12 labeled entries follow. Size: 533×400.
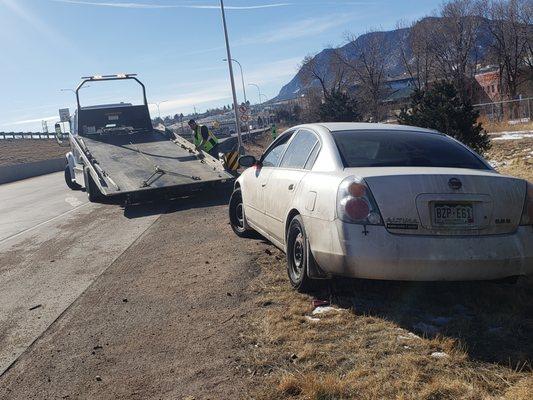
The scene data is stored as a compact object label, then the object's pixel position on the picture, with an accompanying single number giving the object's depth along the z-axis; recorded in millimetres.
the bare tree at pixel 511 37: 58031
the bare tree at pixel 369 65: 62134
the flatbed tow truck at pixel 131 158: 11641
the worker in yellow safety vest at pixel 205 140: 15028
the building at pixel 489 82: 66000
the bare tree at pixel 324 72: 66938
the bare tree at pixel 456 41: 60031
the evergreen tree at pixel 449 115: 13000
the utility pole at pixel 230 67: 29023
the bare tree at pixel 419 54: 64500
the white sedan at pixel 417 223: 4109
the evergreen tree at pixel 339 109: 26956
